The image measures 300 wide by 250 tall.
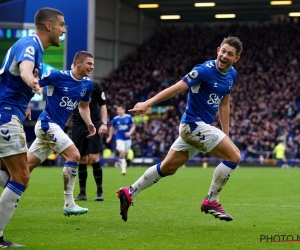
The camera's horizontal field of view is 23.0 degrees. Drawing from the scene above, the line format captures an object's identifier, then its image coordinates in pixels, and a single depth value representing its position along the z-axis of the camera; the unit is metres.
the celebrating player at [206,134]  9.45
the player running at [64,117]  10.12
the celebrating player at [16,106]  7.23
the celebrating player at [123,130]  24.03
